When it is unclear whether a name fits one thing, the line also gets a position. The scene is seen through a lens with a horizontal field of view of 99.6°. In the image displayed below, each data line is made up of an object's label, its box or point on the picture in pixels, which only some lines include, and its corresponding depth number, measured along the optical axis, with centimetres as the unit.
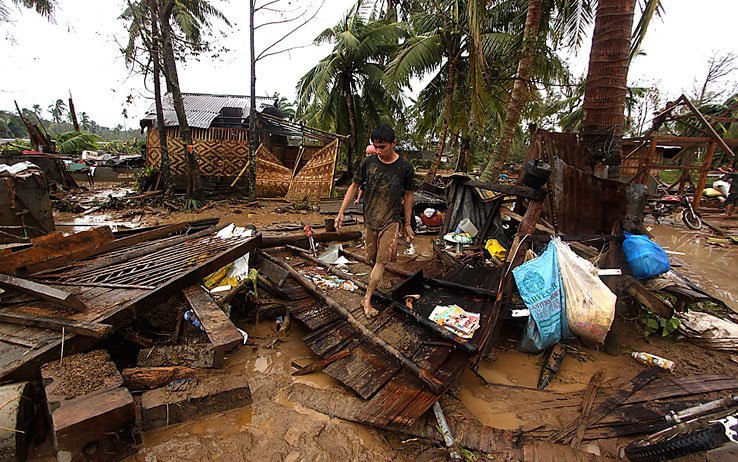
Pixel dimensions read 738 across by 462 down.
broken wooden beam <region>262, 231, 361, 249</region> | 526
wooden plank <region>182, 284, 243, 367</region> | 254
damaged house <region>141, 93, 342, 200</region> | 1141
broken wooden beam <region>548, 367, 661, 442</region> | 223
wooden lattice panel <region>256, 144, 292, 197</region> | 1147
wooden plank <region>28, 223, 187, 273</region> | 337
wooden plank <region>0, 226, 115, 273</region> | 313
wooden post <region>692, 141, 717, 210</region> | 891
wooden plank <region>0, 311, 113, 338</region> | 230
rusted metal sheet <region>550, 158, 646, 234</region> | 352
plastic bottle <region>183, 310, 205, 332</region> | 304
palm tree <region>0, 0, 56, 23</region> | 1240
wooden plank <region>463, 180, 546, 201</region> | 313
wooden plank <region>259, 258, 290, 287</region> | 407
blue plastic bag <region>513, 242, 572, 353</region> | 305
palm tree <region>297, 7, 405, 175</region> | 1325
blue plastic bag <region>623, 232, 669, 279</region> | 350
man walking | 336
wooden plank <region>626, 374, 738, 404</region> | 251
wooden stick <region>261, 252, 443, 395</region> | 236
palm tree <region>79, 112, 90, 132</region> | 4094
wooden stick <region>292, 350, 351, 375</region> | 280
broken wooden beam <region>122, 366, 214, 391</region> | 240
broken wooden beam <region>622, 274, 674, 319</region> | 327
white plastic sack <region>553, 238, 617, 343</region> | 292
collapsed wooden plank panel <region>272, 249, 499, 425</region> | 230
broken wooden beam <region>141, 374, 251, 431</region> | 212
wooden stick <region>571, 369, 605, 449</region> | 217
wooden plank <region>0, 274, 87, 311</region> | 256
